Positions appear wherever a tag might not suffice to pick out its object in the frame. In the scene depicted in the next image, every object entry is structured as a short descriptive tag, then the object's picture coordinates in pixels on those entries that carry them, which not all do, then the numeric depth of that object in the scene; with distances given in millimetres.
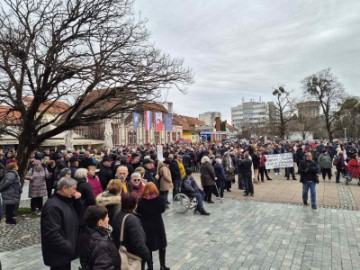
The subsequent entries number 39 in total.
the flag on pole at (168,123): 28869
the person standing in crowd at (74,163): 8836
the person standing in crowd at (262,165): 16186
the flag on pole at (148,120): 26578
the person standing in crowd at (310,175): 9695
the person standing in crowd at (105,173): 8391
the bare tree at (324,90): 41656
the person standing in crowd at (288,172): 16497
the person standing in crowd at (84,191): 5523
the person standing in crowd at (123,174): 6168
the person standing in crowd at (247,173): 11828
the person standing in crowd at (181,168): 11430
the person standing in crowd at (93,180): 6945
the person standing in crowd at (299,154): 16372
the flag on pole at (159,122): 27150
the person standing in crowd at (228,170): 13320
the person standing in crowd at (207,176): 10523
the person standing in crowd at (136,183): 6234
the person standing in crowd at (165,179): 9422
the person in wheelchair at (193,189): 9156
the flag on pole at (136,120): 26044
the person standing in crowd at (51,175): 10367
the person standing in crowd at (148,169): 8281
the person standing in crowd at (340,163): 15047
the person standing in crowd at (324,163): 15497
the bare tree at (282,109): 38219
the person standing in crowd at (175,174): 11008
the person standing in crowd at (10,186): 7586
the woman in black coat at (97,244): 3000
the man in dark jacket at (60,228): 3359
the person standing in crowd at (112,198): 4695
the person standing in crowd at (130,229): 3533
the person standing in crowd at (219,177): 11617
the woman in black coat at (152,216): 4742
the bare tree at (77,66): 7590
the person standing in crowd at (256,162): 15375
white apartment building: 137175
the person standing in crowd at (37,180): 9062
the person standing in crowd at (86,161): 9750
